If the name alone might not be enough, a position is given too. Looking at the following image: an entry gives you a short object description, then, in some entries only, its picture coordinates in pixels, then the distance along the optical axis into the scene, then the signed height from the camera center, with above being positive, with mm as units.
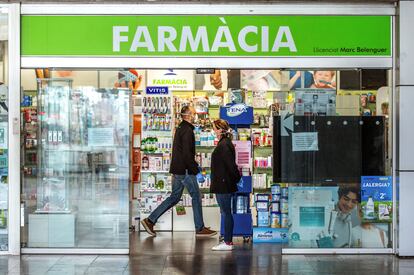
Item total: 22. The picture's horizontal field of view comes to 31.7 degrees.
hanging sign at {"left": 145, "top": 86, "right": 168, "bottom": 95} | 12094 +806
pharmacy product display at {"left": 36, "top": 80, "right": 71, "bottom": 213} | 9961 -5
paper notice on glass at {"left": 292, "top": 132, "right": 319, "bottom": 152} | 9906 -33
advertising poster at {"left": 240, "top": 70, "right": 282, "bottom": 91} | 12680 +1020
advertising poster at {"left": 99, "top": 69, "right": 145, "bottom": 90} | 9930 +819
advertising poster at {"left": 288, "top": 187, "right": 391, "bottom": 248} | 9922 -1147
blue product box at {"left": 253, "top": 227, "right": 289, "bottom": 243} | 10938 -1445
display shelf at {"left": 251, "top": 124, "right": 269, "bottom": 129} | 12164 +210
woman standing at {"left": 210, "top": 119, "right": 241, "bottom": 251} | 10195 -540
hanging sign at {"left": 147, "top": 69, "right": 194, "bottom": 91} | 12766 +1030
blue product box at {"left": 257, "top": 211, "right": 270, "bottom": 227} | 10945 -1193
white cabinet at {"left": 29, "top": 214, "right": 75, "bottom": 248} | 9922 -1260
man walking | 11227 -482
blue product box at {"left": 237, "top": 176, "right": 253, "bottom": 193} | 10828 -673
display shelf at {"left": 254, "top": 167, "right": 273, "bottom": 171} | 11898 -480
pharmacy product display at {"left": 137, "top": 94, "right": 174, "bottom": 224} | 12062 -206
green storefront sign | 9805 +1368
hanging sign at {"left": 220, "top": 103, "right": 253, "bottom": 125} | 10891 +367
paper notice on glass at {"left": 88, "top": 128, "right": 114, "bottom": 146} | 9969 +29
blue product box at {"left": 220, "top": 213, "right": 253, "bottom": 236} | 10984 -1288
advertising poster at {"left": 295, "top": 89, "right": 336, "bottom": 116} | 9898 +496
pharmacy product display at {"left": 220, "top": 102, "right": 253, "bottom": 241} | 10844 -423
